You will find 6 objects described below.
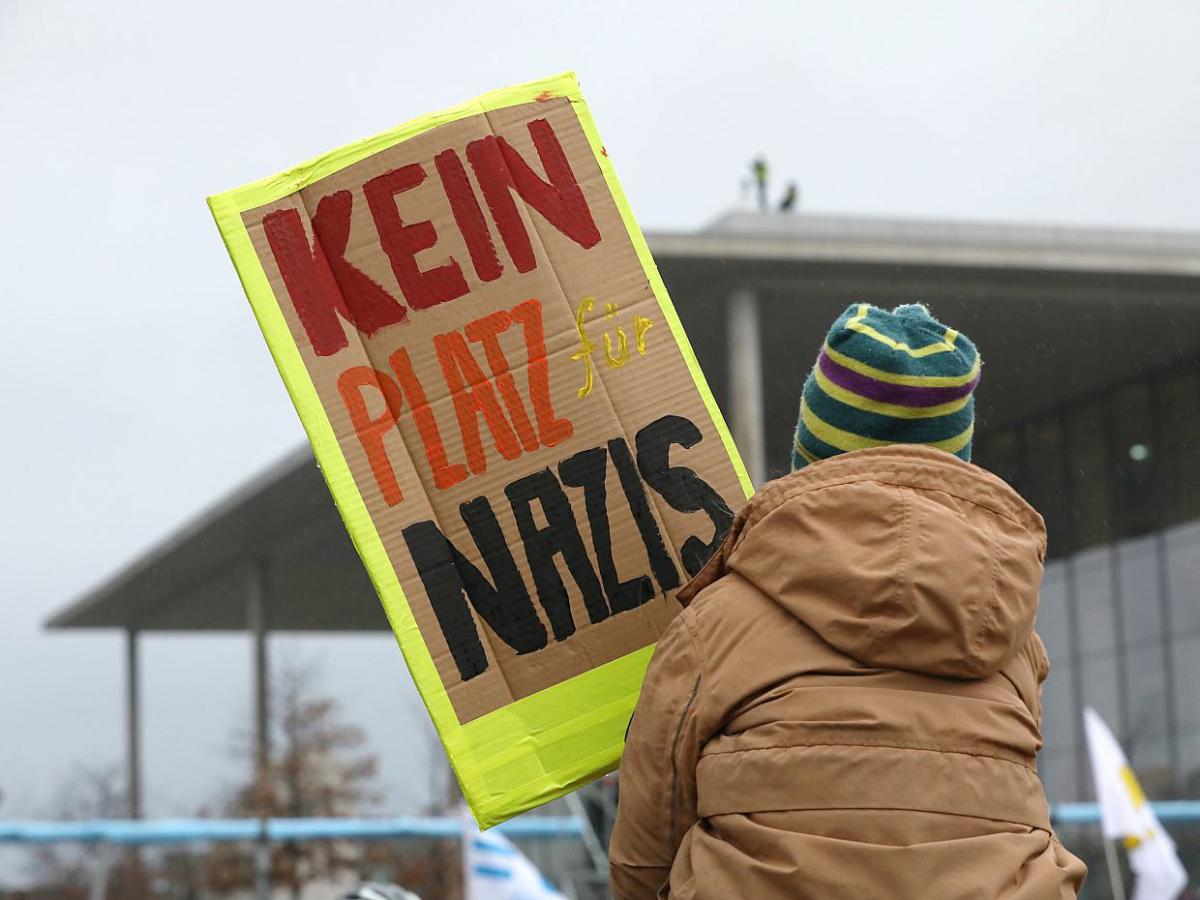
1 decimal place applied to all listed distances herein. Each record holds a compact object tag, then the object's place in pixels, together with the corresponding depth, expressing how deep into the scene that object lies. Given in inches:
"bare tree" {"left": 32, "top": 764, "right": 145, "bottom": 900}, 586.9
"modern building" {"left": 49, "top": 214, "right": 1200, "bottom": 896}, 885.2
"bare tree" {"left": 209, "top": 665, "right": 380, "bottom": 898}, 1291.8
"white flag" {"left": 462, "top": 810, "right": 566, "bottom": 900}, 345.1
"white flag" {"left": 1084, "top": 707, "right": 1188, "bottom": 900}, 456.8
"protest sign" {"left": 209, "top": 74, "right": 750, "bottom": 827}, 110.7
